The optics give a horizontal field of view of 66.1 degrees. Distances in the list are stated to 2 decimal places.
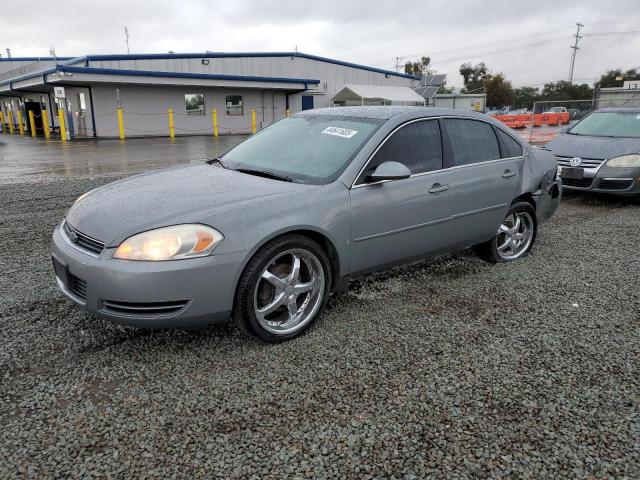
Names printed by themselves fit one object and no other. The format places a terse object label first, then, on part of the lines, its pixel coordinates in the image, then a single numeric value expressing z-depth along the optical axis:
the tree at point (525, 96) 89.65
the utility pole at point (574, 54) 81.31
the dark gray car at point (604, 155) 7.68
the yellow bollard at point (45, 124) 27.02
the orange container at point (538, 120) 28.63
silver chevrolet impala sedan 2.82
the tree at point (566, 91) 83.19
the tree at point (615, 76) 77.44
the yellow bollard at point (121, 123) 23.77
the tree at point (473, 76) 92.00
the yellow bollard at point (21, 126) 30.84
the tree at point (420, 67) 90.19
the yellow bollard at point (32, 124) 27.73
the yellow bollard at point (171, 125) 25.88
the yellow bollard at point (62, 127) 22.47
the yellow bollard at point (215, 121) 27.56
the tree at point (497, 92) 83.50
